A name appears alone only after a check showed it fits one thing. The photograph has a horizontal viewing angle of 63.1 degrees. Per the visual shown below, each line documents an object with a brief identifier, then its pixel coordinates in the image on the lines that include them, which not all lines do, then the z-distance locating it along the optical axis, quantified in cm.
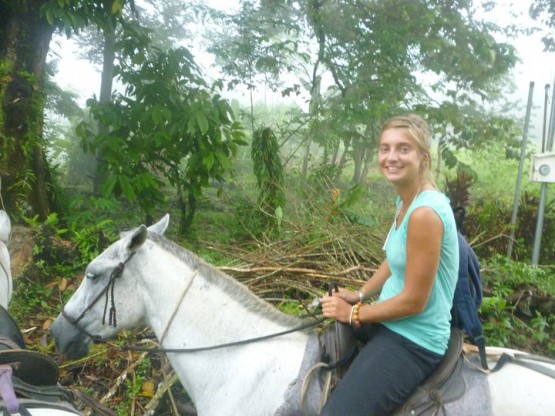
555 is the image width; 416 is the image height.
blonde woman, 179
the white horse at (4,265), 254
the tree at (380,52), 752
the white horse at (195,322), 214
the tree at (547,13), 891
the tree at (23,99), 545
